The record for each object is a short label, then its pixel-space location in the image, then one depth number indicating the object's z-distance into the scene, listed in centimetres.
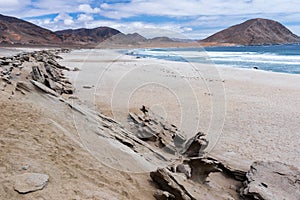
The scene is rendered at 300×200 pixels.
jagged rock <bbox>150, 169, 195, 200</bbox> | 494
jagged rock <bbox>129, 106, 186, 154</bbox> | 876
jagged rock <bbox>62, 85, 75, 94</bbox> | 1299
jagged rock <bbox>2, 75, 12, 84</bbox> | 949
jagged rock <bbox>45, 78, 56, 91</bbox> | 1155
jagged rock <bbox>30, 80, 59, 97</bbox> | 824
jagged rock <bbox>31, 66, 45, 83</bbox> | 1168
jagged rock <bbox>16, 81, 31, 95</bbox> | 803
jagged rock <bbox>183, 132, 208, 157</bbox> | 791
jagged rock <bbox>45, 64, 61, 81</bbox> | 1576
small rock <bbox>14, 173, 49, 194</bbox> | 401
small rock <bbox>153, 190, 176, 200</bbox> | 479
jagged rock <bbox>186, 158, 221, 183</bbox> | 649
